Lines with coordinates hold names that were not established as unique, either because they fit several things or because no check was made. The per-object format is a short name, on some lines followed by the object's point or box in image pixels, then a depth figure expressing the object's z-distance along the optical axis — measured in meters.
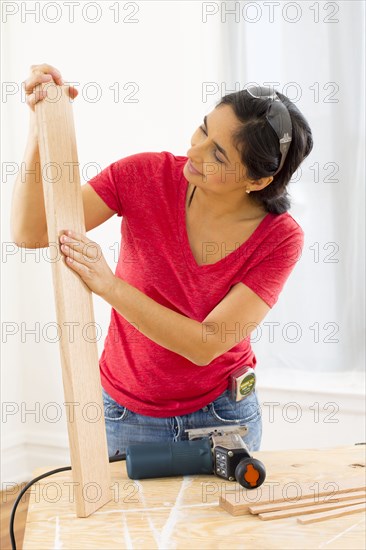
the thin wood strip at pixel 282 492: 1.25
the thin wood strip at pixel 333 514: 1.23
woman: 1.46
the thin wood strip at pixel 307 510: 1.24
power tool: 1.36
